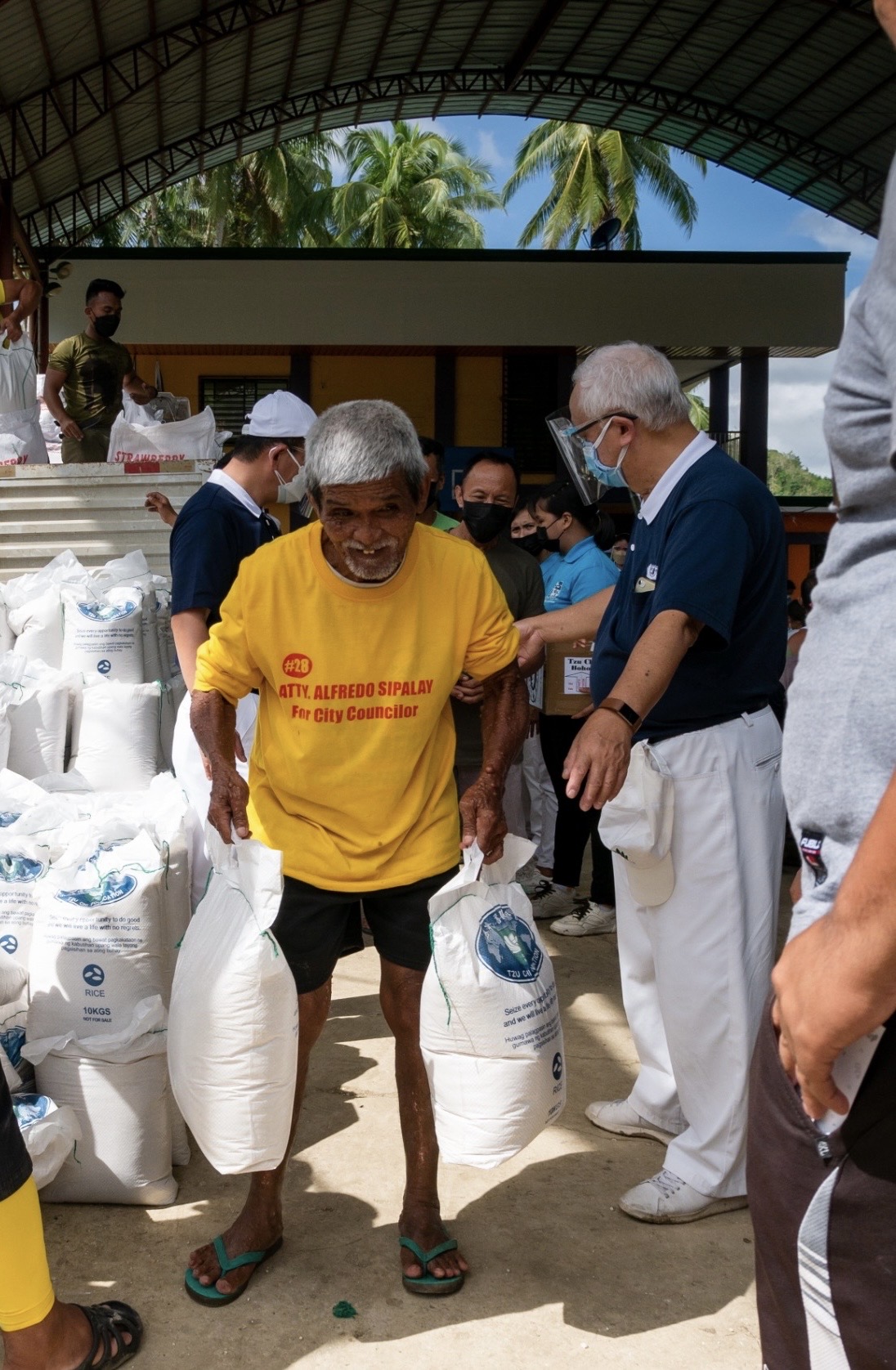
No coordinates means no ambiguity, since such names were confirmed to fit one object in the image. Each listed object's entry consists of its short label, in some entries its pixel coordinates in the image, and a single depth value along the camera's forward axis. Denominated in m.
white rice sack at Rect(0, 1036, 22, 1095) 2.71
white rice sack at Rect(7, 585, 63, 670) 5.14
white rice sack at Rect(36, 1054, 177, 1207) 2.71
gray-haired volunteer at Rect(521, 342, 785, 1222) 2.68
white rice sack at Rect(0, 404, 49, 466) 6.70
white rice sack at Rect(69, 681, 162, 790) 4.93
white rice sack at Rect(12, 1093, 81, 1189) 2.52
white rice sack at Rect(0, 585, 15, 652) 5.23
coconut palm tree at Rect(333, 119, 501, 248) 30.36
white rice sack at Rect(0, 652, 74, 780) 4.74
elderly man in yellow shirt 2.34
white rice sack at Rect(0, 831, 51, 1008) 2.97
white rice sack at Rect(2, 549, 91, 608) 5.27
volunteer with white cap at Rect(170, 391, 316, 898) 3.44
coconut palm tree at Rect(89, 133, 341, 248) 27.77
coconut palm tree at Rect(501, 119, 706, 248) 27.61
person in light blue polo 5.08
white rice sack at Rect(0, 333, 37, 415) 6.80
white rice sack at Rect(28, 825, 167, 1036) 2.79
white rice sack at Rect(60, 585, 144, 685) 5.00
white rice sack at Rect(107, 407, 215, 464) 6.17
